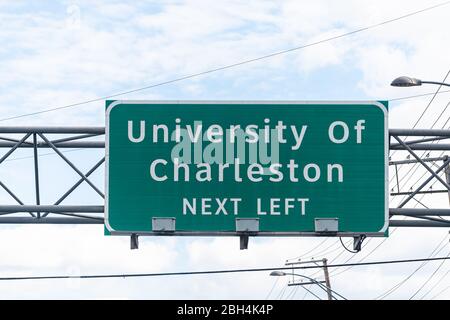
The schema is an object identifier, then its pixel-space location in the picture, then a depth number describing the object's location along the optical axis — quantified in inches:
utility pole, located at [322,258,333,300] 2321.6
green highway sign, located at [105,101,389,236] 837.2
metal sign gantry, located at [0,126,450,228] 849.5
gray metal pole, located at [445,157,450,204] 1173.1
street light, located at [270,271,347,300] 1739.7
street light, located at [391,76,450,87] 1037.6
